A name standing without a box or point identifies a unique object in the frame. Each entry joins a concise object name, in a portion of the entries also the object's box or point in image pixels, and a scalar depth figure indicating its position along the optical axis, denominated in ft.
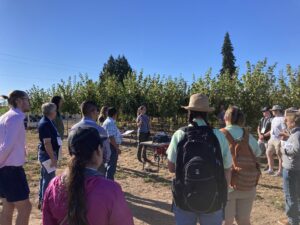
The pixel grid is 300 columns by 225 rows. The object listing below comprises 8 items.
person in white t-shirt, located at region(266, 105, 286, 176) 19.89
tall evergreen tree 143.09
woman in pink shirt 4.01
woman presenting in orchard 25.32
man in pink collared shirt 8.74
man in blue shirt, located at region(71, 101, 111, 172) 11.48
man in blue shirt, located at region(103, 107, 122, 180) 15.05
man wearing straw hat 6.81
